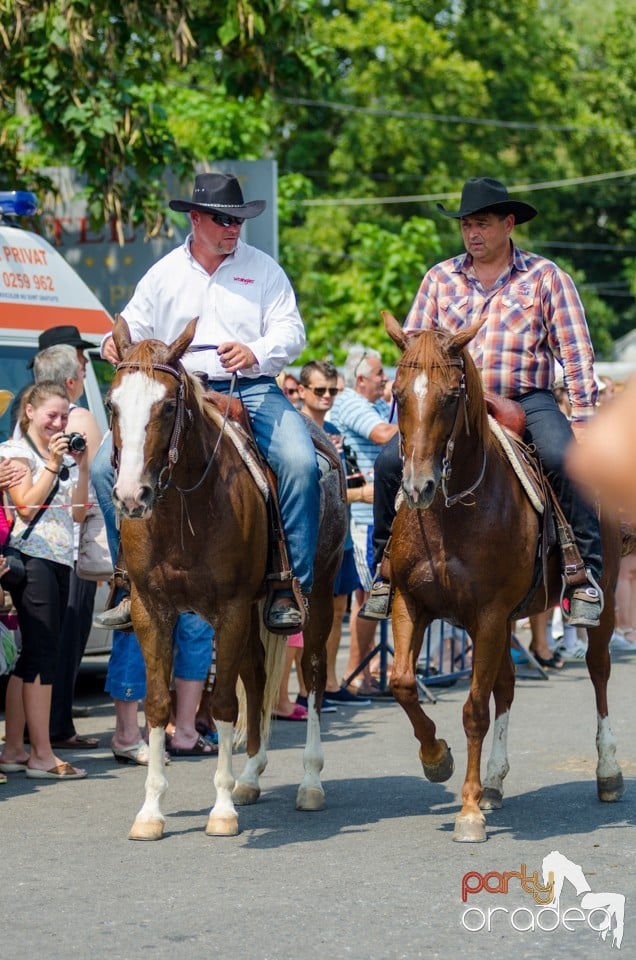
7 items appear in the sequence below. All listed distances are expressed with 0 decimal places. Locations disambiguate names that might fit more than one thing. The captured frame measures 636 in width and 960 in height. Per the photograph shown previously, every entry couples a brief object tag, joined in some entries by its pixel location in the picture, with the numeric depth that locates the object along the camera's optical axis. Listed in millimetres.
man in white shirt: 12922
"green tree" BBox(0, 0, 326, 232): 26058
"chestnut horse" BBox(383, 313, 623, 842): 11629
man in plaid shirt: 13089
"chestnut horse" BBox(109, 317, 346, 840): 11790
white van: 19078
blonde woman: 14657
